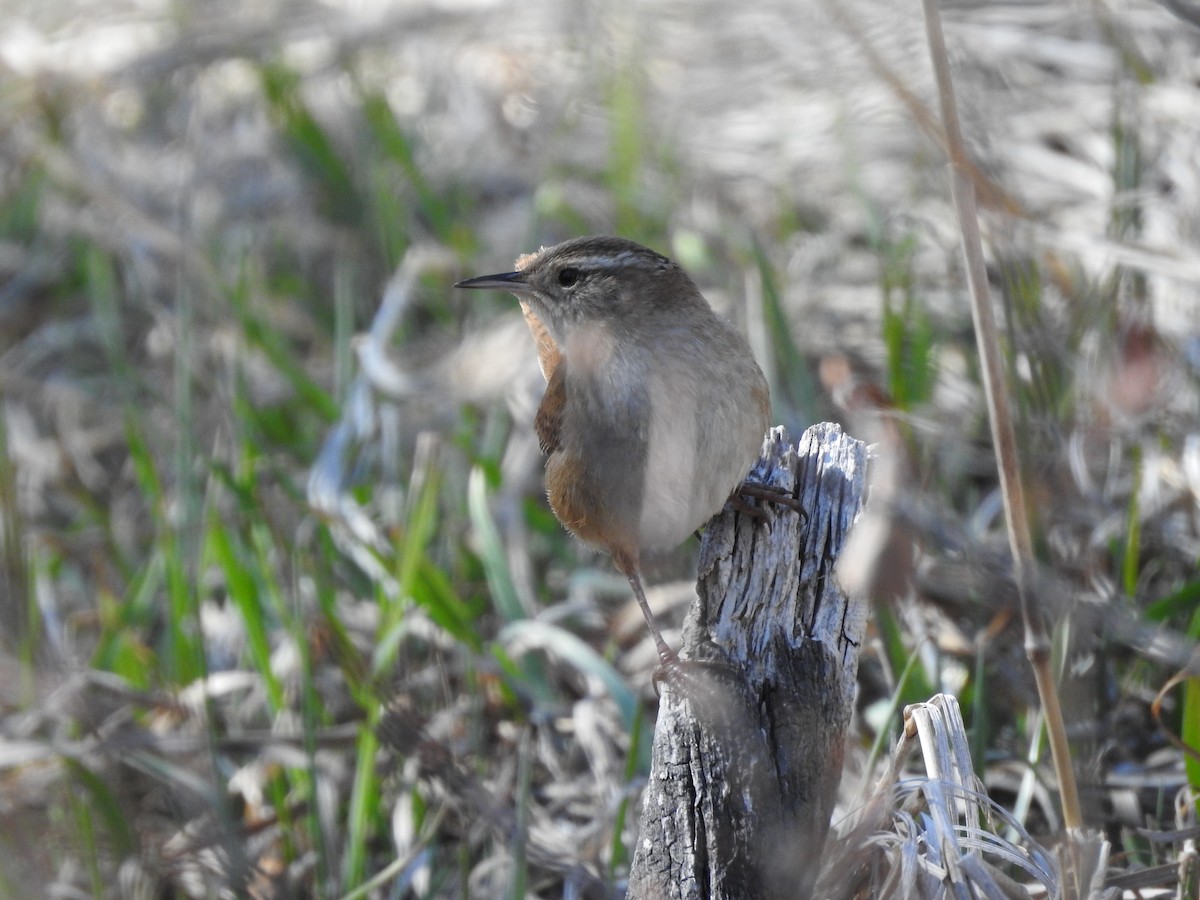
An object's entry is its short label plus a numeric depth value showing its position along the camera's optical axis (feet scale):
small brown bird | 19.20
